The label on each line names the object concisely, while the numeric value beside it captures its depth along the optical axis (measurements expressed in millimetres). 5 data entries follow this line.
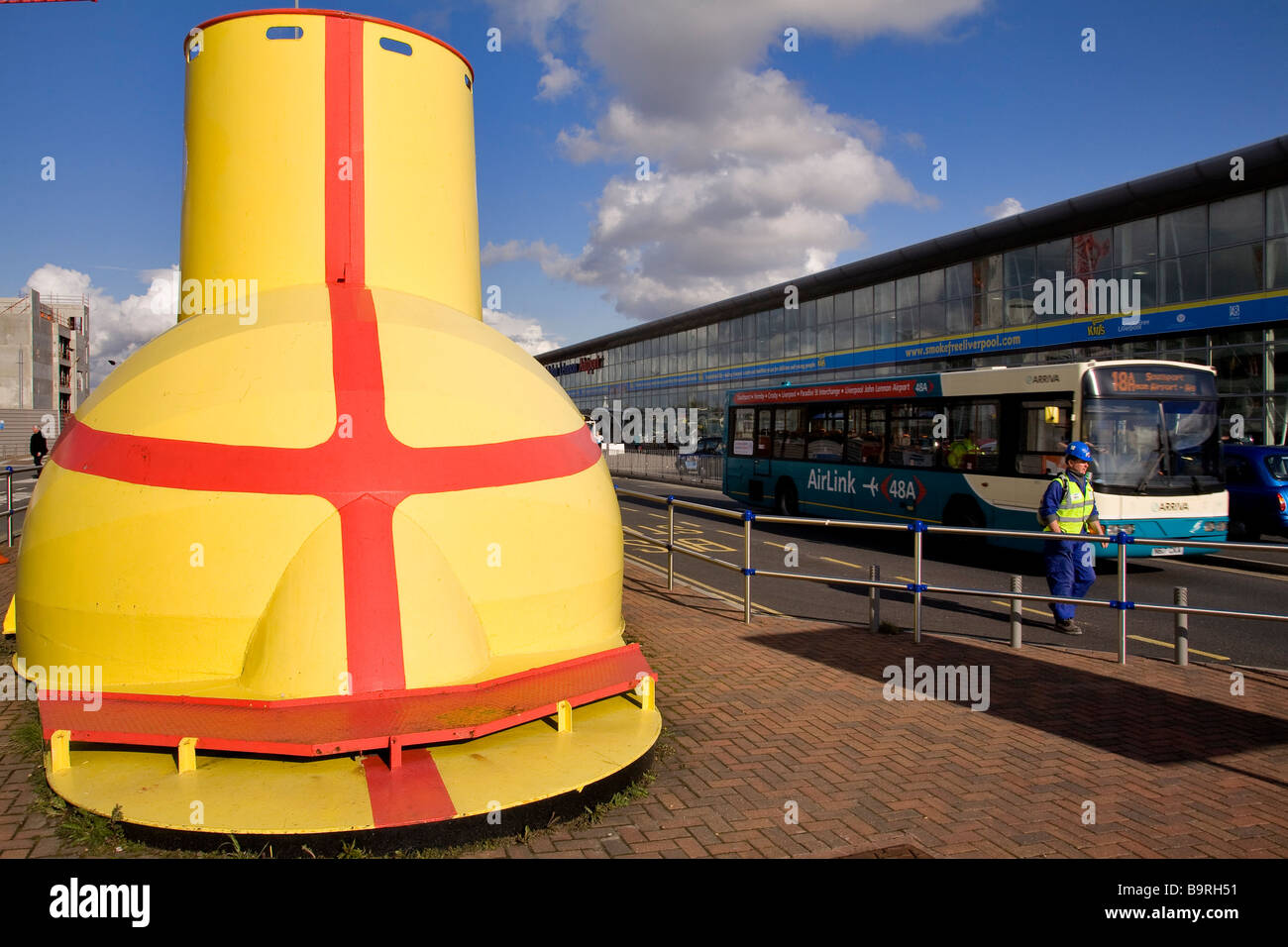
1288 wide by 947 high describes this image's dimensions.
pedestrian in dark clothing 25391
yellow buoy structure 4332
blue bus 13469
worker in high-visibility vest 8938
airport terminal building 23094
